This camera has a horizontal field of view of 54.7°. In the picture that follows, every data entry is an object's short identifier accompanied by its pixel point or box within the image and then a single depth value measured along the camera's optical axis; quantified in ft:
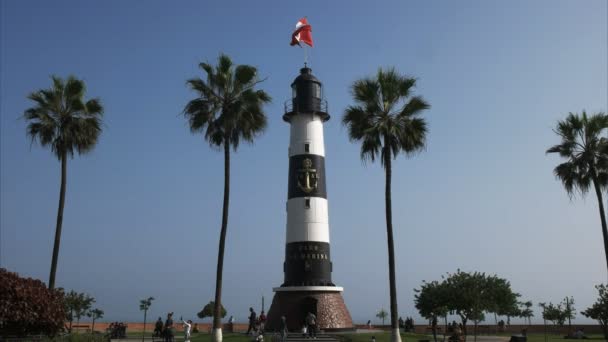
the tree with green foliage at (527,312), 320.80
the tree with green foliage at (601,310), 138.90
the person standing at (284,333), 106.93
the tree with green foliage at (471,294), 133.80
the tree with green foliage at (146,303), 241.14
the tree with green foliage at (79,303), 186.65
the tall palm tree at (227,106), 104.88
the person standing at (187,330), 105.70
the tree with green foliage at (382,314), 378.69
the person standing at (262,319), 128.84
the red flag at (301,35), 142.61
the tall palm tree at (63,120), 110.42
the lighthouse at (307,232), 128.16
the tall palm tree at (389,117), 106.83
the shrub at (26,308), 77.56
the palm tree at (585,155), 111.24
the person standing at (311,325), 114.52
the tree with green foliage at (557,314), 244.07
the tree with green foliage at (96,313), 215.31
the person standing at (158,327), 117.91
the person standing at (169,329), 103.71
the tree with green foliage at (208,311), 229.33
